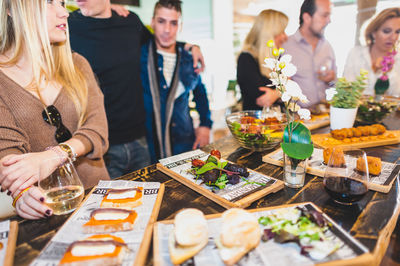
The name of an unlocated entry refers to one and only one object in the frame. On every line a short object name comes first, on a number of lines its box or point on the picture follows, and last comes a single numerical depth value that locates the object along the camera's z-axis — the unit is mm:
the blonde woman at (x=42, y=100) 1340
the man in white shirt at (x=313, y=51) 3328
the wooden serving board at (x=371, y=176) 1206
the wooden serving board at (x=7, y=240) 816
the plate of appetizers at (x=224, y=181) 1137
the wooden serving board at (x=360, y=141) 1850
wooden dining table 897
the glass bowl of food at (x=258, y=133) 1685
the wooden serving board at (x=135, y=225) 797
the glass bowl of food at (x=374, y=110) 2299
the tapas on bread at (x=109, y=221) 930
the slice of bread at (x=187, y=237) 794
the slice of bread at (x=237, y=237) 783
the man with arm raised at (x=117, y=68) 2350
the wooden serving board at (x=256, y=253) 765
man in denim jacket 2686
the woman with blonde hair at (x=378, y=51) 3346
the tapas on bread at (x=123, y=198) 1073
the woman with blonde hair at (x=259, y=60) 3025
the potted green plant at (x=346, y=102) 2109
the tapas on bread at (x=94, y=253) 761
